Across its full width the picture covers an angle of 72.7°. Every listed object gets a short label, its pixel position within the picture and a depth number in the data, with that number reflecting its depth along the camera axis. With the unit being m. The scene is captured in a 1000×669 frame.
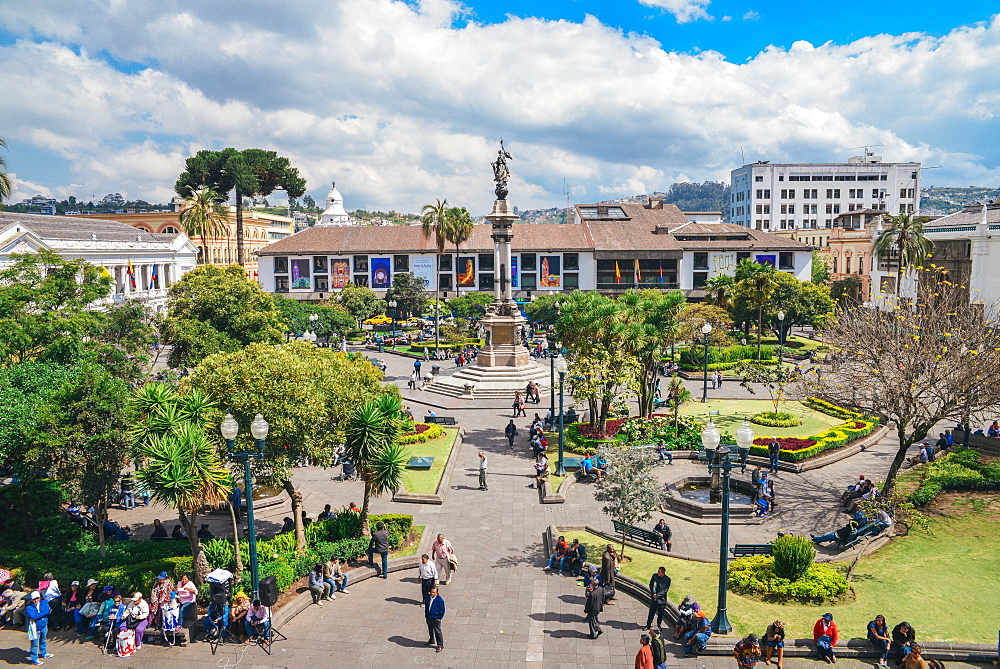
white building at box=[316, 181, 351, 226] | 161.00
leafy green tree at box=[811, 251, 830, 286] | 75.75
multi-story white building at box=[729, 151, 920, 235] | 112.31
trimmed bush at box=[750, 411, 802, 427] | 30.47
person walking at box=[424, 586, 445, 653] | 13.23
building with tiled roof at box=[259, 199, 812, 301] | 73.38
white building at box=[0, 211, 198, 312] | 39.88
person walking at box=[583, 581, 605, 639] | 13.55
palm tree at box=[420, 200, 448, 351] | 59.56
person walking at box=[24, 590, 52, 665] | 13.51
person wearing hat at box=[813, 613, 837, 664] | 12.70
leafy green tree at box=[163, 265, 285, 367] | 29.55
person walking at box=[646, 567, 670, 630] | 13.92
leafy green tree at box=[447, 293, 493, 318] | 64.00
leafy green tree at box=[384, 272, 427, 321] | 63.62
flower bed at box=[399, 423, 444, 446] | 28.47
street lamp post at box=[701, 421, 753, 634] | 13.40
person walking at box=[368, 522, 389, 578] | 16.78
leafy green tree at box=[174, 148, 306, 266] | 69.94
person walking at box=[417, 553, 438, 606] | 14.46
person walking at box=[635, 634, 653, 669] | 11.52
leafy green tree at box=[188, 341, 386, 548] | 16.38
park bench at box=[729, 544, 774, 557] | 17.12
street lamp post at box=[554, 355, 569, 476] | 23.89
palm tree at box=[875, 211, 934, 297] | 42.97
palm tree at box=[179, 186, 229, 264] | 57.59
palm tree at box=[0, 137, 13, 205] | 34.38
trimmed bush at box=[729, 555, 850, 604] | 14.93
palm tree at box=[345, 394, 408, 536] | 17.17
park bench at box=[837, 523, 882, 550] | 17.93
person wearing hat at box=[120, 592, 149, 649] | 13.87
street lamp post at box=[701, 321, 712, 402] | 33.81
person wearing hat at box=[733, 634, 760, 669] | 12.07
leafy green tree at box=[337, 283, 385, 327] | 60.53
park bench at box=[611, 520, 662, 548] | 18.06
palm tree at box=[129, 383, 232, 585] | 14.18
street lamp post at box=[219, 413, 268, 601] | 13.79
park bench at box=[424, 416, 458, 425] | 31.37
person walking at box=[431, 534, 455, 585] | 16.12
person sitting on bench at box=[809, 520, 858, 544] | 18.05
